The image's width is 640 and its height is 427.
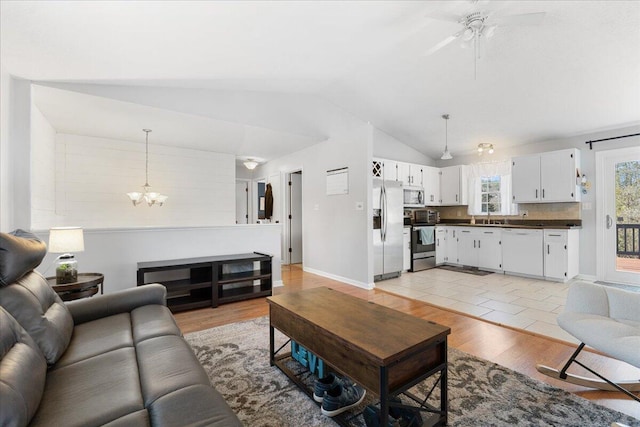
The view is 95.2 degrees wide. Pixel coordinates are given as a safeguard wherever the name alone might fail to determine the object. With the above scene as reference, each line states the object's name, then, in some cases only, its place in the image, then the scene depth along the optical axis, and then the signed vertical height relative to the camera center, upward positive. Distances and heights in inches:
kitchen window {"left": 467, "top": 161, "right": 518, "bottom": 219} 229.3 +20.3
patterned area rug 63.3 -44.5
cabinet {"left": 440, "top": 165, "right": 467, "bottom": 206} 247.6 +24.7
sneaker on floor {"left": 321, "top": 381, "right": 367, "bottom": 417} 65.1 -42.1
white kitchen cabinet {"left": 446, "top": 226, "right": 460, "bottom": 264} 239.3 -25.0
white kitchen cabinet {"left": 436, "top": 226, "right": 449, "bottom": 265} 242.1 -25.1
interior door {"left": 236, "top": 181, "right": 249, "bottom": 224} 310.7 +14.6
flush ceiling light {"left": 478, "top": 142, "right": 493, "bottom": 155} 219.8 +51.1
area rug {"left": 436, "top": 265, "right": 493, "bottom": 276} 214.4 -43.4
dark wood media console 137.8 -32.2
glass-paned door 177.2 -1.3
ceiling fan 89.4 +62.0
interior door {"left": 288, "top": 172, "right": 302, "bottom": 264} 261.5 -2.4
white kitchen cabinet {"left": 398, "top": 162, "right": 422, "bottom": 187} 229.0 +32.7
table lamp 97.3 -10.2
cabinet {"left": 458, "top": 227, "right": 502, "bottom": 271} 215.0 -25.7
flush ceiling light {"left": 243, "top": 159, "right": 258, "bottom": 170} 243.3 +43.3
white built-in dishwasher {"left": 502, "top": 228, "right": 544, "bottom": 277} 195.0 -26.2
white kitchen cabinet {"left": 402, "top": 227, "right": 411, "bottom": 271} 218.4 -25.7
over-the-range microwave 231.9 +14.3
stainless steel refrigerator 194.1 -9.7
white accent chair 63.0 -27.2
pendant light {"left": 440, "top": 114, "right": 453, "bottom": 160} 194.2 +61.8
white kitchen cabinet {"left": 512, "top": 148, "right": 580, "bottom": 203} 190.5 +25.2
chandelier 173.4 +11.8
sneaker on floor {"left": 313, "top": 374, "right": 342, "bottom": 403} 68.4 -40.4
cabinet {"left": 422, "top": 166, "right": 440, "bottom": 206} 249.4 +25.9
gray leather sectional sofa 38.3 -26.5
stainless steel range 223.3 -19.0
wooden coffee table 53.7 -26.1
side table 94.3 -23.5
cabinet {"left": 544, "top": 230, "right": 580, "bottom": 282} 184.7 -26.4
